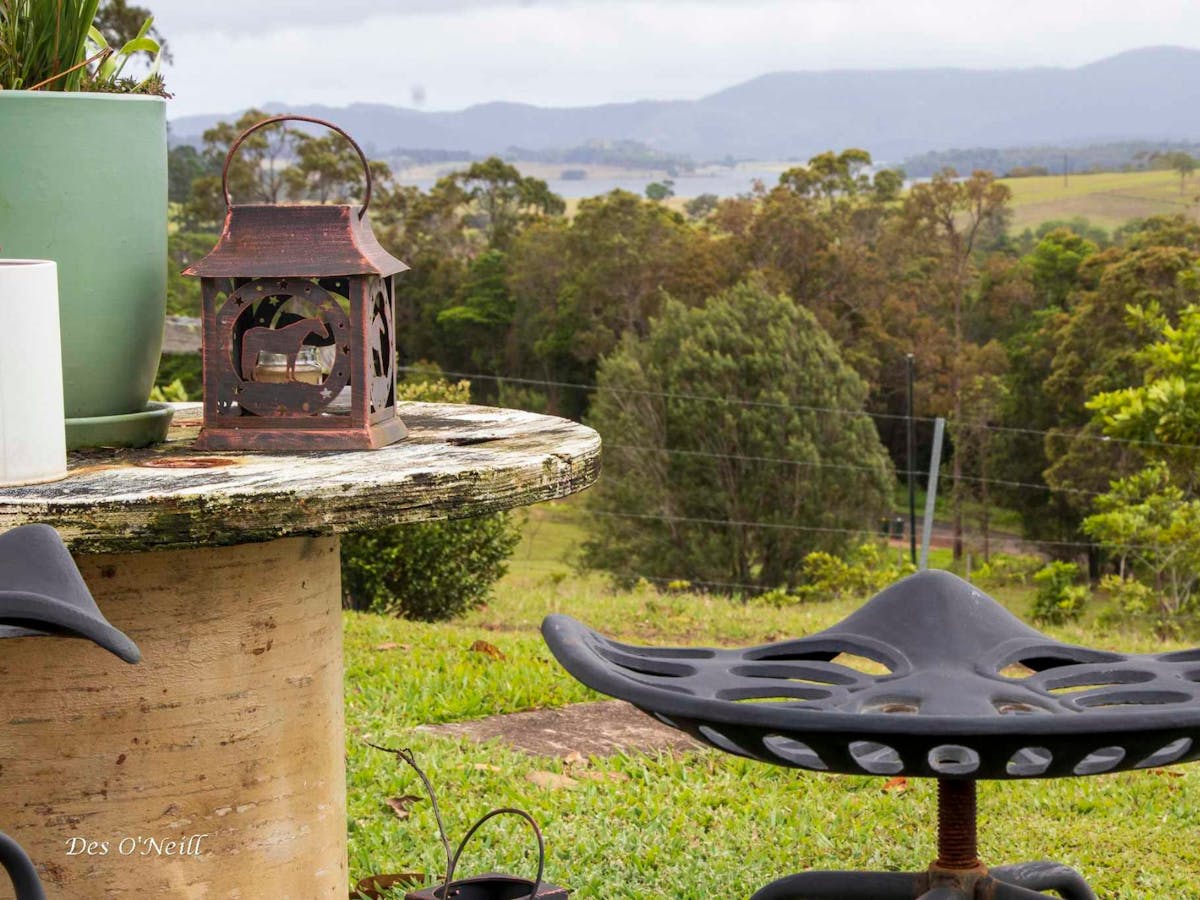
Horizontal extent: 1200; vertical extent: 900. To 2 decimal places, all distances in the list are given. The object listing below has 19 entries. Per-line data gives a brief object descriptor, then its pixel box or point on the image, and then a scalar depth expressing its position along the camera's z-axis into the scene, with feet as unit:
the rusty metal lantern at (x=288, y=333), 6.67
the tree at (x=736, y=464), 73.15
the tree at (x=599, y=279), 96.63
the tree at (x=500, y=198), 110.22
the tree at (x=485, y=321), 101.60
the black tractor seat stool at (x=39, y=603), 3.67
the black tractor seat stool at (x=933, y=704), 3.84
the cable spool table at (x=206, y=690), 5.91
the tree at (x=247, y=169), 89.51
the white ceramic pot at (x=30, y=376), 5.66
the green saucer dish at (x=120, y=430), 6.84
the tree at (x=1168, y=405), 31.60
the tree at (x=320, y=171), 90.79
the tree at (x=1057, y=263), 91.20
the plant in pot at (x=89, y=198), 6.62
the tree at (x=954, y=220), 95.86
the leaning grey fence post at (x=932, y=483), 26.37
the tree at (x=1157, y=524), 34.71
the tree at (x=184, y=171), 103.04
